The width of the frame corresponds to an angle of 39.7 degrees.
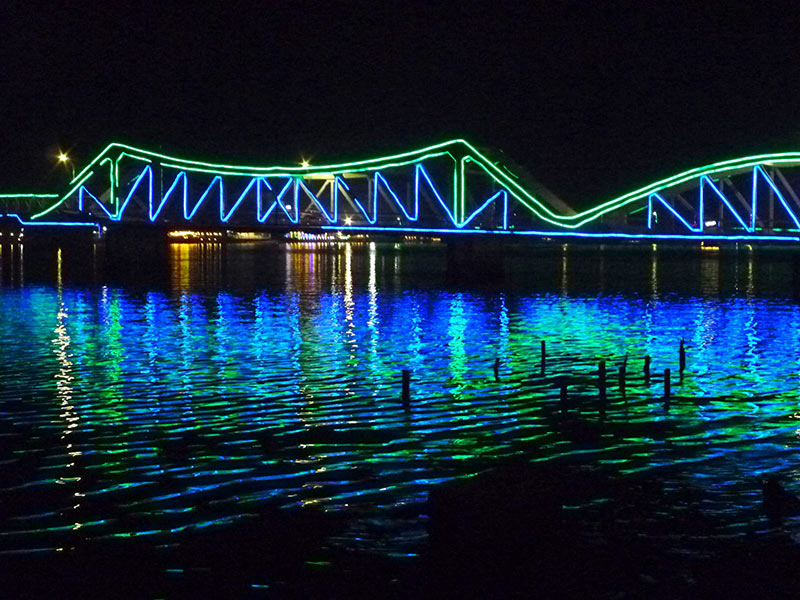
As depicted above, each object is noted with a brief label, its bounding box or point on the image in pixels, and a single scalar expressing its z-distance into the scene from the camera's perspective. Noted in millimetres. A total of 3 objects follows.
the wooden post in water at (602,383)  24750
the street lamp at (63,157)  137625
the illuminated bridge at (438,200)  86438
